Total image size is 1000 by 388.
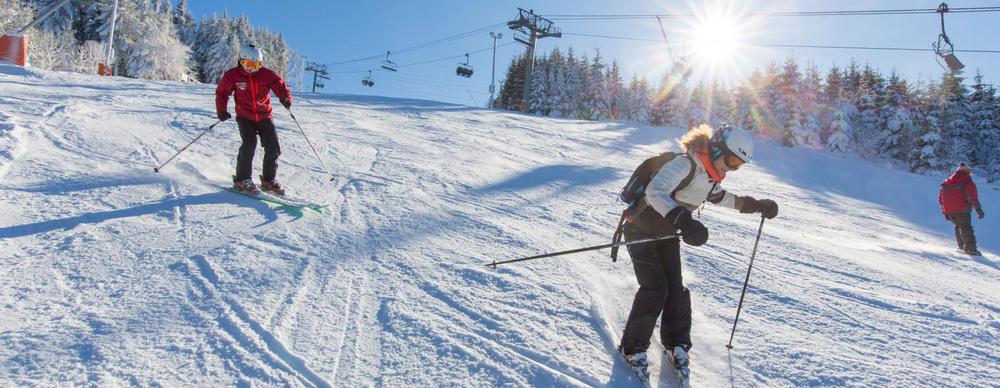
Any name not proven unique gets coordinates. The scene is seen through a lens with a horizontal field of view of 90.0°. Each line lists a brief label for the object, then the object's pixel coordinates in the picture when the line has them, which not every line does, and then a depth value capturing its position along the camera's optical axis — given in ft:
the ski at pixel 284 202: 17.28
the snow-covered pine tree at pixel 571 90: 183.99
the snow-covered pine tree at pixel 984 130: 112.88
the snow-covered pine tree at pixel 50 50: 132.36
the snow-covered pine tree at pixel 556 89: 185.98
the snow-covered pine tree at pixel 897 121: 108.37
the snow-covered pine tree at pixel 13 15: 122.93
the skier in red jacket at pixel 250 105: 17.81
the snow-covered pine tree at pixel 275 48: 244.63
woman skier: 9.12
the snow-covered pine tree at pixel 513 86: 195.25
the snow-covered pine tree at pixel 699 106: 157.48
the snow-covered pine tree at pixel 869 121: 115.34
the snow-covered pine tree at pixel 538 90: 188.75
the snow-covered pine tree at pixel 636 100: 190.60
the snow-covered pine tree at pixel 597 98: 171.83
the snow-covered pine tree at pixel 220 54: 189.16
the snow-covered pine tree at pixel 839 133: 106.52
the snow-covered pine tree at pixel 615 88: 188.49
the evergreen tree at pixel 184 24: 228.63
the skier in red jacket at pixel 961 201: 28.58
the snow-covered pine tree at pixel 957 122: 111.55
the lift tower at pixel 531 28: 124.98
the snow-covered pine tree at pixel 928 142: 99.91
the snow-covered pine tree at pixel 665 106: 165.68
